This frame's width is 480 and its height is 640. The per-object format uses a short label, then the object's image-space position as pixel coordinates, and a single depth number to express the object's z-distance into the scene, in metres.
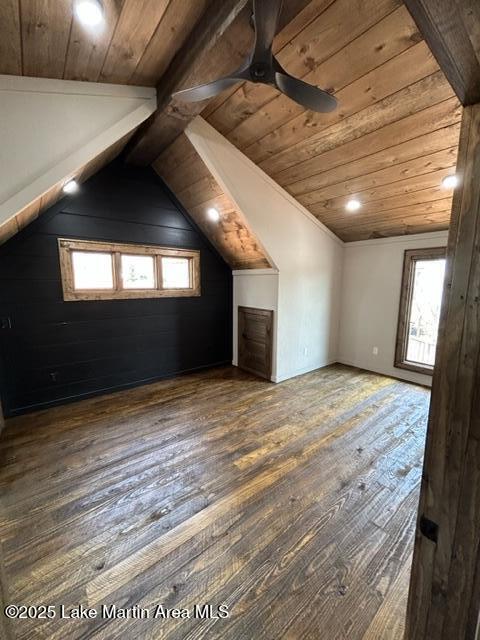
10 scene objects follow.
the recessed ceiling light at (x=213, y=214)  3.50
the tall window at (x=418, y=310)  3.74
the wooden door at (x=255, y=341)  3.96
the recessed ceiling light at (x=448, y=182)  2.50
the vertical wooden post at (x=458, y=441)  0.69
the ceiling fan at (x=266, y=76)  1.19
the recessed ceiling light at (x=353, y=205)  3.24
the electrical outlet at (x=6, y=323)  2.74
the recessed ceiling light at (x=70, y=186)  2.64
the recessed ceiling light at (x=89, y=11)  1.22
